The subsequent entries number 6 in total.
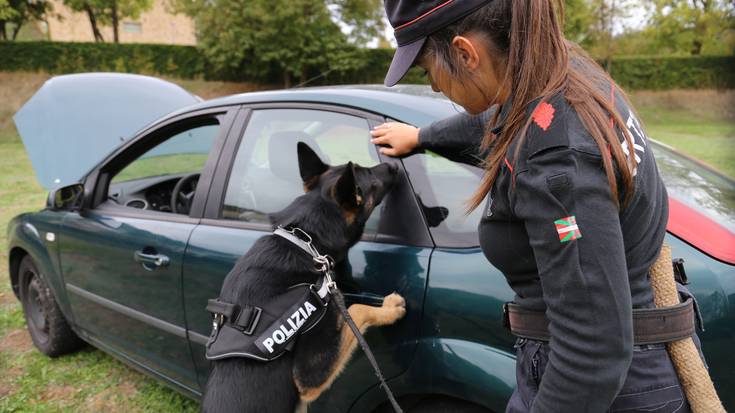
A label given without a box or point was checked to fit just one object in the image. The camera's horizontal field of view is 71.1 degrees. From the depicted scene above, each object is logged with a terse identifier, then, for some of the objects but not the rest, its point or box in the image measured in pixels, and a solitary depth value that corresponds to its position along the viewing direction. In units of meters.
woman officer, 0.87
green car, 1.56
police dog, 1.83
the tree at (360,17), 31.67
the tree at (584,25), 25.63
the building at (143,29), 36.31
